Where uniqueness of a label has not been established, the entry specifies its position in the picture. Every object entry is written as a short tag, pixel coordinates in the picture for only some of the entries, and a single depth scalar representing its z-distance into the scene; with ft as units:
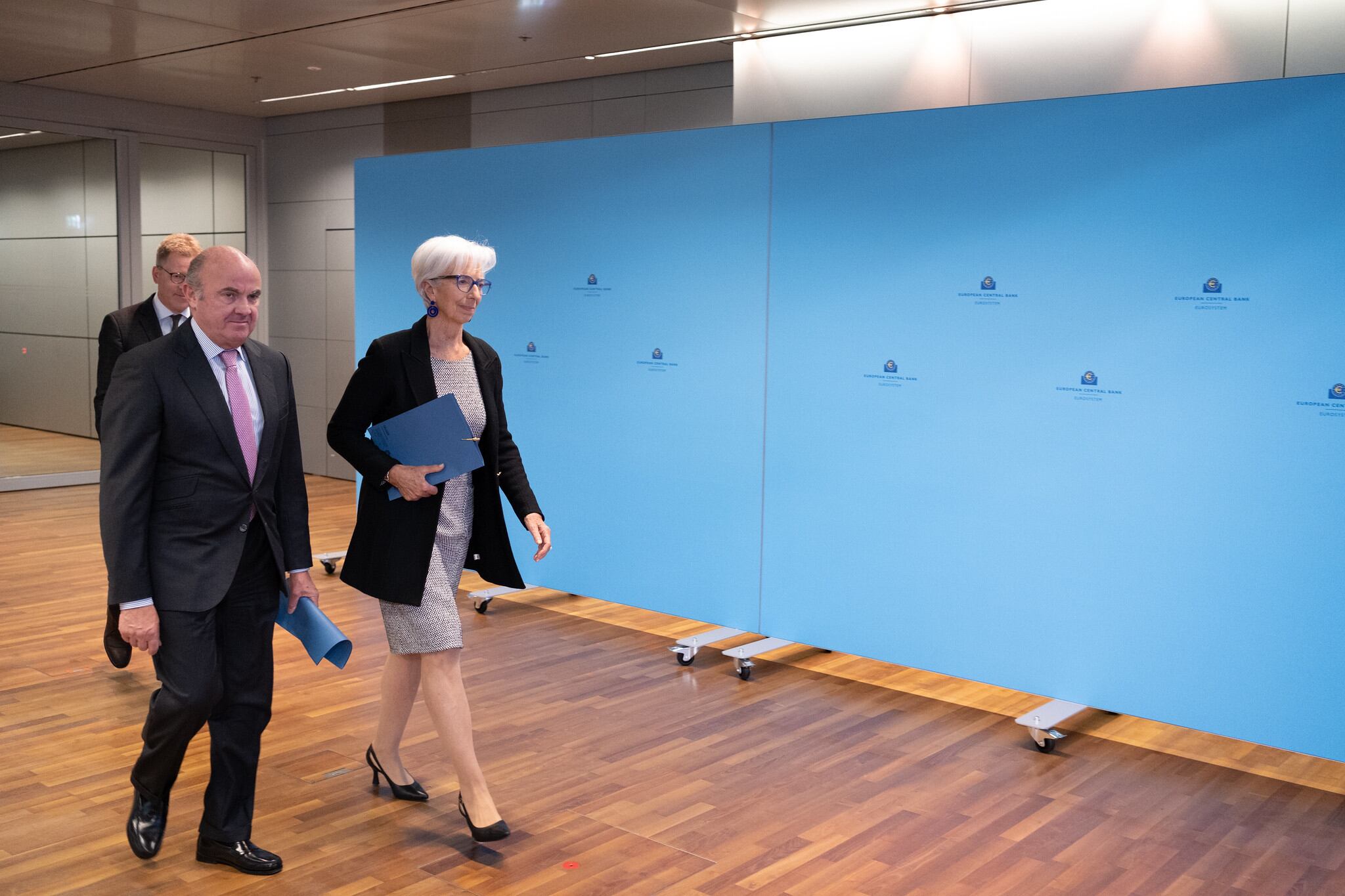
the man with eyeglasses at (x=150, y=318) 14.43
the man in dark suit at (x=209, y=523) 9.91
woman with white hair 11.56
